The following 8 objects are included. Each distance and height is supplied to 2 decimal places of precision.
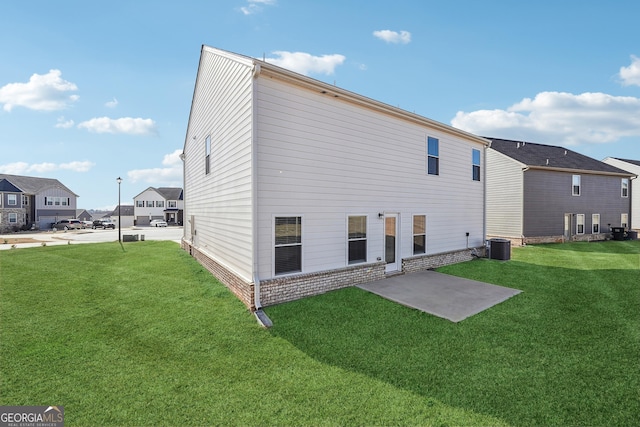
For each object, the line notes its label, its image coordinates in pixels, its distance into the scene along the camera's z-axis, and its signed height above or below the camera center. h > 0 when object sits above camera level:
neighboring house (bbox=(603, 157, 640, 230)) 28.56 +2.91
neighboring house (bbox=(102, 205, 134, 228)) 51.79 -0.70
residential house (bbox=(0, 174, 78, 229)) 38.69 +1.62
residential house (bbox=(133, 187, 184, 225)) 52.44 +1.10
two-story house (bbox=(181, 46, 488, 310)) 7.07 +0.92
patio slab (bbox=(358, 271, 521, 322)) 6.71 -2.31
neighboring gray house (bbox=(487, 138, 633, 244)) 18.94 +1.38
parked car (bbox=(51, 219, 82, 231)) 40.24 -1.89
